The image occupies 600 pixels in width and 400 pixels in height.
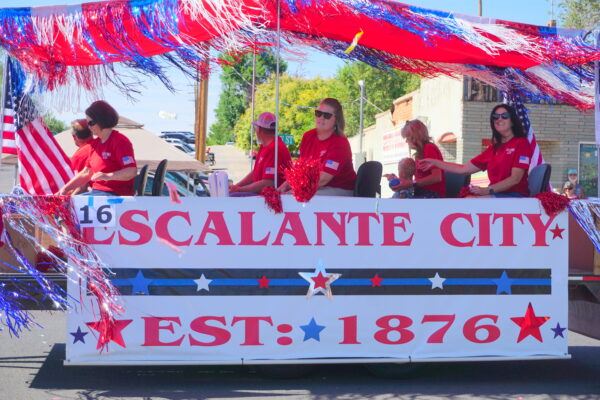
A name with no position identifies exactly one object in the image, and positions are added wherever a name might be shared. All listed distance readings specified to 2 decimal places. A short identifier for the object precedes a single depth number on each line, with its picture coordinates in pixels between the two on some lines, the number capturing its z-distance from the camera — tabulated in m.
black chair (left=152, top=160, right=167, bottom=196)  6.41
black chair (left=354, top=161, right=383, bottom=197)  6.14
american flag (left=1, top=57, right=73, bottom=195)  5.96
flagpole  5.74
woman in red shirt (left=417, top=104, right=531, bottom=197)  6.04
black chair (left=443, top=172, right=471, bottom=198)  7.18
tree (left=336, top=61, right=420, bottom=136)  27.30
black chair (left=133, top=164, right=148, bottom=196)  6.61
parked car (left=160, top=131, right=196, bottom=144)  45.02
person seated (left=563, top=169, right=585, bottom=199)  15.31
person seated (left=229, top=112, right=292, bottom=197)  6.35
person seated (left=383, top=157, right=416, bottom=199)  6.80
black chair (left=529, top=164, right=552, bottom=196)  5.87
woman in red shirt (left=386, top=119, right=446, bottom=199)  6.66
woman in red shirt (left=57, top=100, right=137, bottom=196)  5.89
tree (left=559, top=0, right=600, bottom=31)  31.70
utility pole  15.14
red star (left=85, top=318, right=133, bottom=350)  5.35
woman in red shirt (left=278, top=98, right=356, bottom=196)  6.16
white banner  5.40
